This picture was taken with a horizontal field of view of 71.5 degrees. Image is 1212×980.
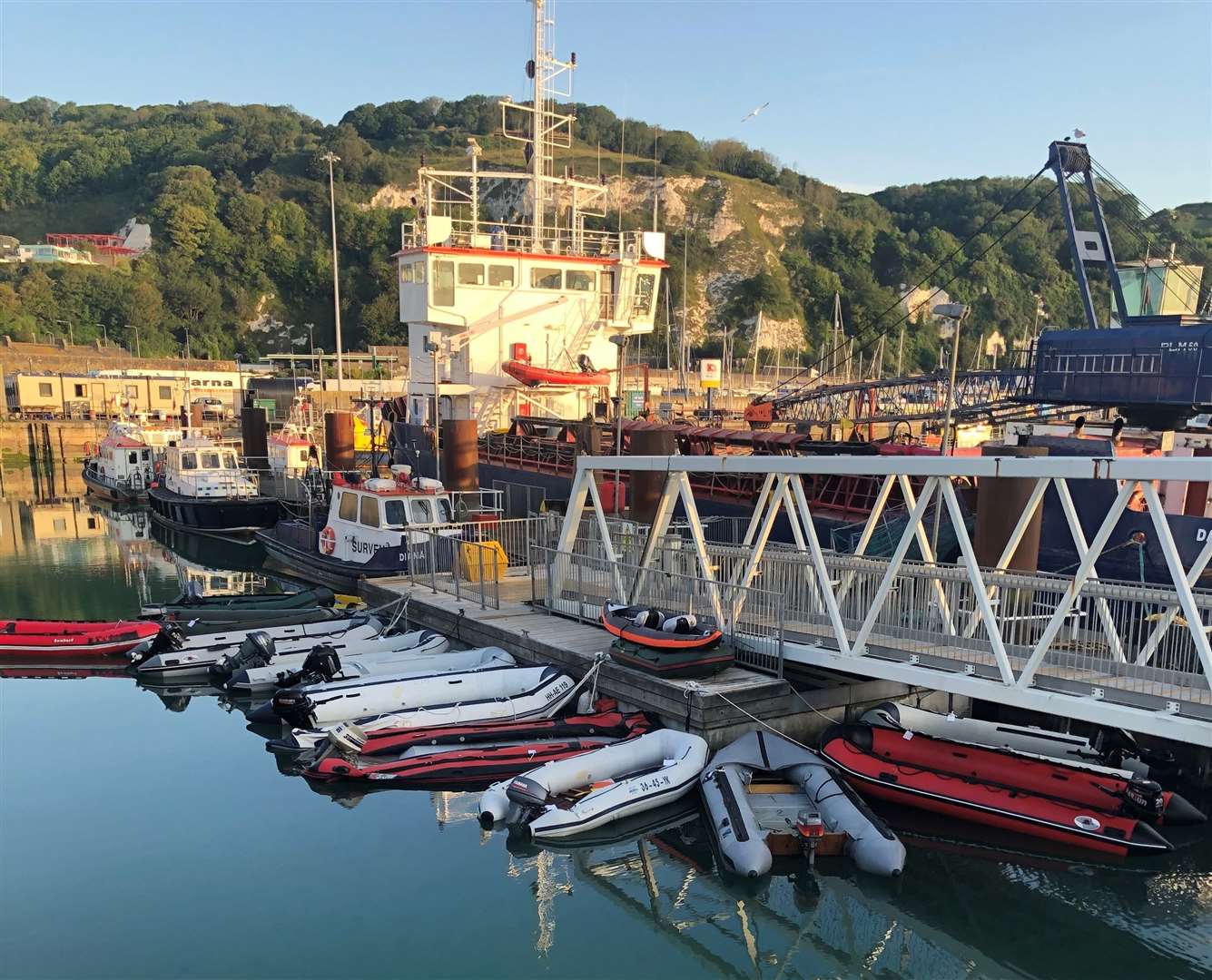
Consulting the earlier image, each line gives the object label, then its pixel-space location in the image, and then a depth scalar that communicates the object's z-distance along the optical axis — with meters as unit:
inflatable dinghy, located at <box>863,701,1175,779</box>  10.90
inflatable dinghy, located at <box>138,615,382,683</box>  16.36
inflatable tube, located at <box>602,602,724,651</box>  11.88
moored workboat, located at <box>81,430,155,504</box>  40.97
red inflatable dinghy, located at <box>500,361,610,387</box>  29.64
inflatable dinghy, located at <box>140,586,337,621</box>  18.91
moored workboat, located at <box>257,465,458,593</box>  20.36
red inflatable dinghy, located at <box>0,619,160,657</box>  17.58
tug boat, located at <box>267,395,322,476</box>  36.38
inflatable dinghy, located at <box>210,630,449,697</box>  14.84
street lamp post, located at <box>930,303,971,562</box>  13.23
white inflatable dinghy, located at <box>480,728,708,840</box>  10.37
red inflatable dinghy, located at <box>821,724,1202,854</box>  9.80
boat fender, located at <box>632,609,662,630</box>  12.42
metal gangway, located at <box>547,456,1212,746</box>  9.00
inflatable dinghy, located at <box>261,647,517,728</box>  13.09
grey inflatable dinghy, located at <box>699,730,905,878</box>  9.36
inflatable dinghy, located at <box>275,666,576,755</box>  12.84
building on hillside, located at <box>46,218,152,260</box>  124.81
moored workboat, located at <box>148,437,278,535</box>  31.70
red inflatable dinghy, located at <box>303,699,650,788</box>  11.78
